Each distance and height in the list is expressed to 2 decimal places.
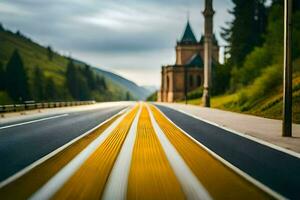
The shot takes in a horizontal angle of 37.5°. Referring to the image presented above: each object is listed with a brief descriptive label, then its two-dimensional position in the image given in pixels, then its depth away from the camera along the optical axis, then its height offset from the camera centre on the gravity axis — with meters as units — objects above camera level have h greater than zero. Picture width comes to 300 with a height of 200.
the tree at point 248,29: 73.03 +11.53
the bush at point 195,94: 91.94 +0.68
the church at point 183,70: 123.94 +8.02
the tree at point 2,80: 115.31 +4.36
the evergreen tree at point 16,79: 116.31 +4.78
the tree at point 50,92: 150.50 +1.70
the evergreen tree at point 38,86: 148.88 +3.75
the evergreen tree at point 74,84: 175.39 +5.38
